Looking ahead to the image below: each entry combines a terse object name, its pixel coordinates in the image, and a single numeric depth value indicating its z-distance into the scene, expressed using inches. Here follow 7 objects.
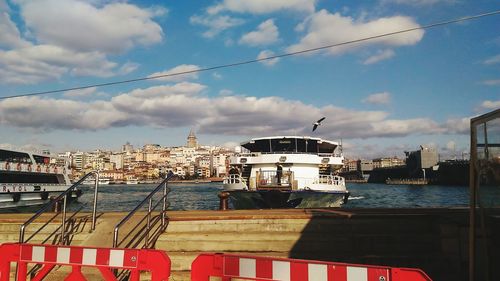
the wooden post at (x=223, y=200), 486.9
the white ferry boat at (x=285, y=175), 911.0
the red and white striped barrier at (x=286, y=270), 135.3
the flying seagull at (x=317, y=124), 1141.5
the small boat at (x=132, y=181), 7605.3
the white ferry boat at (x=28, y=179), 1279.5
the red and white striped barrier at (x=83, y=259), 179.5
